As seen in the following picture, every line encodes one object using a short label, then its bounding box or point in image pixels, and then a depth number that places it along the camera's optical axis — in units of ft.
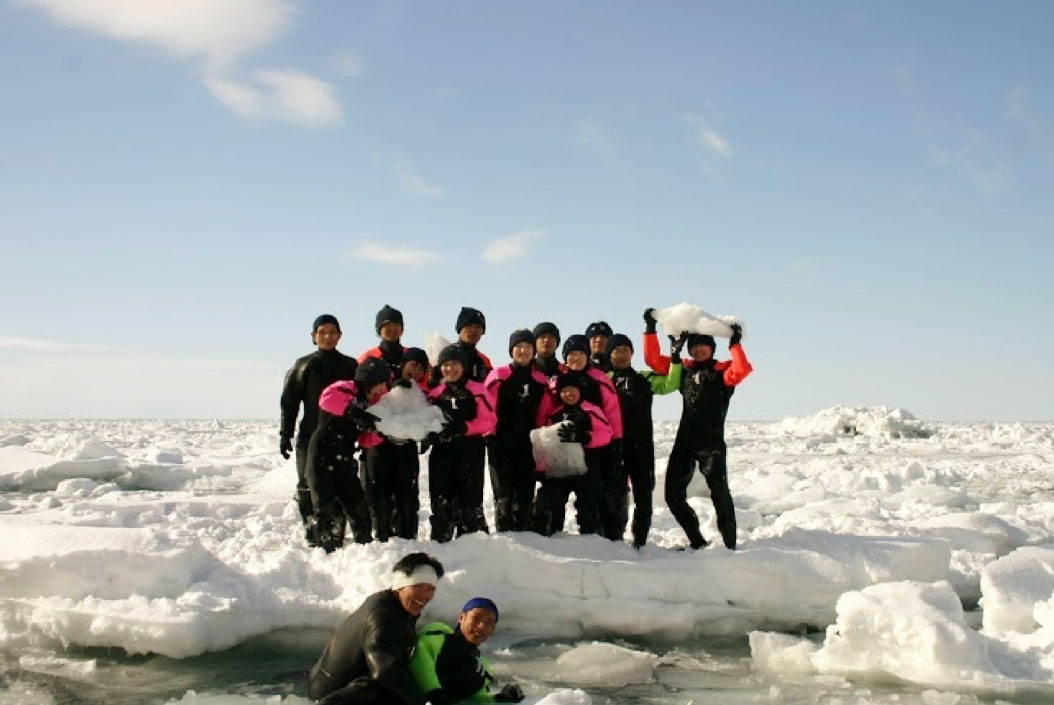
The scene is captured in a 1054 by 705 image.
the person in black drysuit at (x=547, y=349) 19.60
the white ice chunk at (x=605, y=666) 14.49
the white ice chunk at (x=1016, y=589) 16.81
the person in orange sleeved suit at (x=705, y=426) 19.25
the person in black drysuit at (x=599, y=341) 20.61
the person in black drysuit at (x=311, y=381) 19.13
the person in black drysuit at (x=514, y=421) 18.85
